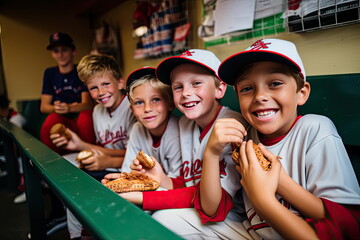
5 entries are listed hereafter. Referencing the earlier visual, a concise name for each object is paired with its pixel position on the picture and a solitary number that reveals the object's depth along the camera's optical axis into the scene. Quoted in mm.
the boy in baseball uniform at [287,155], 508
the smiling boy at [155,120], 1036
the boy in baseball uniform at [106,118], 1305
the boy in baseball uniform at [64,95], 1686
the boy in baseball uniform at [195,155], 746
